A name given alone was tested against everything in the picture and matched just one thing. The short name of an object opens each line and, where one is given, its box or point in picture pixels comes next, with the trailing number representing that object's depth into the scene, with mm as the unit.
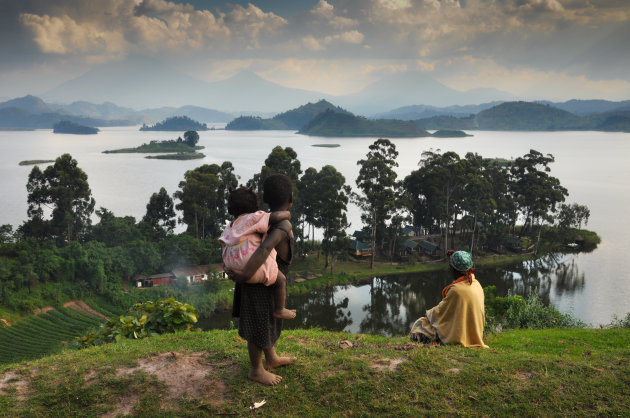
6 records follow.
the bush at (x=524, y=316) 9547
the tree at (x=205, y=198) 26938
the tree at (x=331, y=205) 24500
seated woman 4555
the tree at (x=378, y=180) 25016
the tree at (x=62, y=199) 25094
